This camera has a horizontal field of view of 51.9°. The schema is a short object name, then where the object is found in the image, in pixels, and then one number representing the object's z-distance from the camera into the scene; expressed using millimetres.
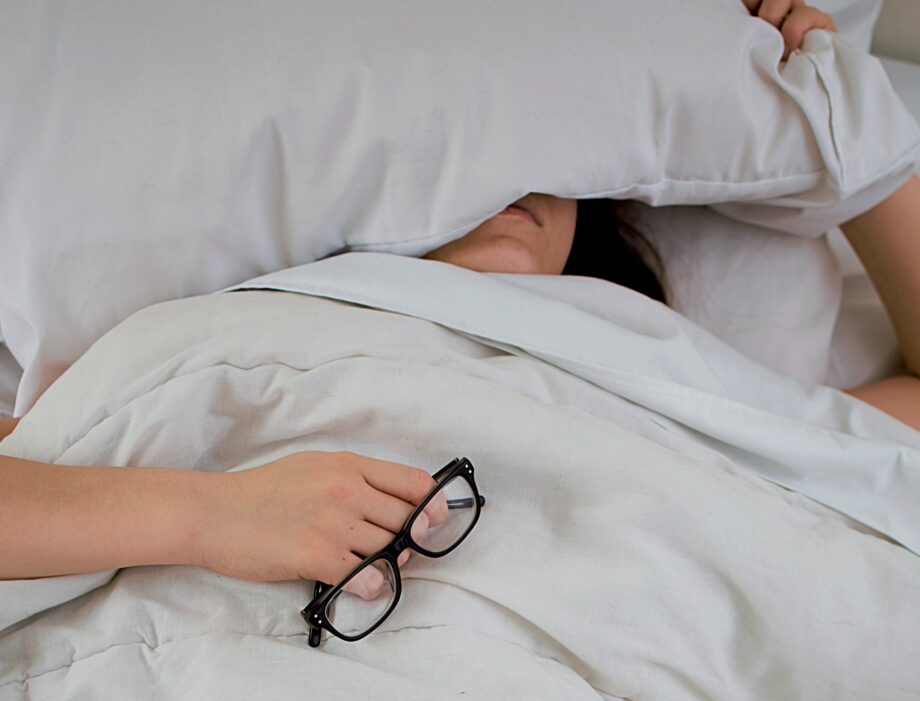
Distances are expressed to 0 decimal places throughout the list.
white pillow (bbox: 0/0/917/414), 769
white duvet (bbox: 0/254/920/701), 642
